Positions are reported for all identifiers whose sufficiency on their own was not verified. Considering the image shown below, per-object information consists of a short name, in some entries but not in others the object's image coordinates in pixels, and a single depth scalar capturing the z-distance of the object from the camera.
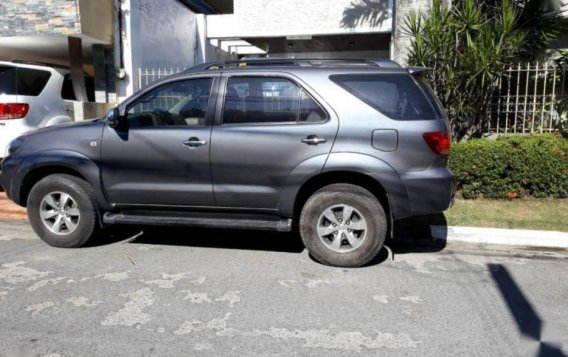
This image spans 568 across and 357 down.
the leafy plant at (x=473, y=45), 7.66
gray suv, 4.68
